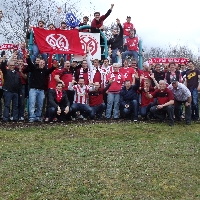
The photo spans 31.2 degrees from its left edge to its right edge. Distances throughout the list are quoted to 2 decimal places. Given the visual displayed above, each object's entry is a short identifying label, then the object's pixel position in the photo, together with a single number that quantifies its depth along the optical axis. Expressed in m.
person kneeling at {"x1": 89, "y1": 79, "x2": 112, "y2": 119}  12.45
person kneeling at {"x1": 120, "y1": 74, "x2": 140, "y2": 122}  12.27
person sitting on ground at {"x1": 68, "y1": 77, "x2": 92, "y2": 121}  12.17
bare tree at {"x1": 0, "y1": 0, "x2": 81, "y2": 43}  31.19
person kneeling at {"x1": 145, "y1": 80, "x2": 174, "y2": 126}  11.73
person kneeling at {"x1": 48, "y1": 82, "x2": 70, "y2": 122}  11.56
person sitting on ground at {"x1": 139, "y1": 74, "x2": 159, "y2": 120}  12.40
